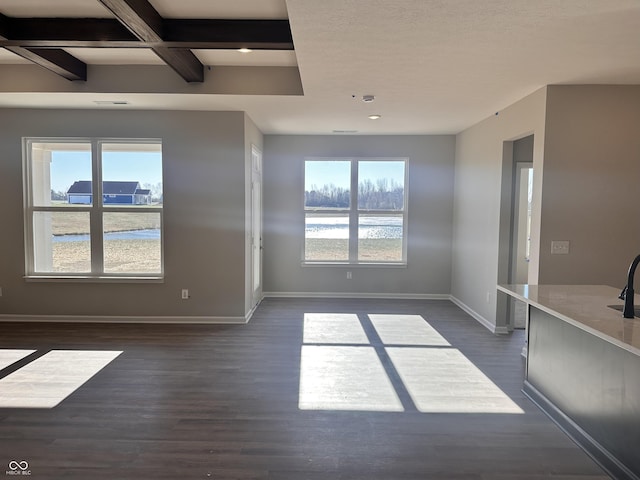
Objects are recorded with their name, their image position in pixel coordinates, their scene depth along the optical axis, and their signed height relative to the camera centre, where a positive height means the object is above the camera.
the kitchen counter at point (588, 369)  2.09 -0.92
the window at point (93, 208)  5.02 +0.05
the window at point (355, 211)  6.57 +0.09
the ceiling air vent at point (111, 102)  4.45 +1.22
